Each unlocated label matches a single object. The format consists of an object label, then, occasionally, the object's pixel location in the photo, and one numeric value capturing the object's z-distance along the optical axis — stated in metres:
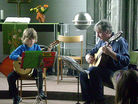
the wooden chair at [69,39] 5.55
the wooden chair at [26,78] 4.30
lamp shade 6.99
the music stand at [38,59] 3.66
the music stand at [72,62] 3.53
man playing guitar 3.72
